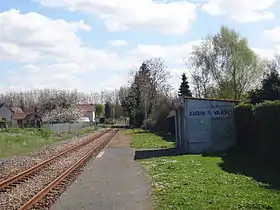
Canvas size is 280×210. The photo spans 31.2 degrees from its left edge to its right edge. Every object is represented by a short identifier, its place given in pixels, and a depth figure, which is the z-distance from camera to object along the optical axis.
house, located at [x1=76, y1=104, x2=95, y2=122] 141.88
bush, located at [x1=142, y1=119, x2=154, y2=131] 70.75
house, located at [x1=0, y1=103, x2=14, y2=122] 128.38
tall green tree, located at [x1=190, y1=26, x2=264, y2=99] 59.38
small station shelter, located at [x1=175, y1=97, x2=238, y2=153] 27.47
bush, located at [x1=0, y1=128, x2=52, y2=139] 51.74
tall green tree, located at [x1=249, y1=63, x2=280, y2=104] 27.86
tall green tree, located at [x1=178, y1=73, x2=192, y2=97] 71.94
